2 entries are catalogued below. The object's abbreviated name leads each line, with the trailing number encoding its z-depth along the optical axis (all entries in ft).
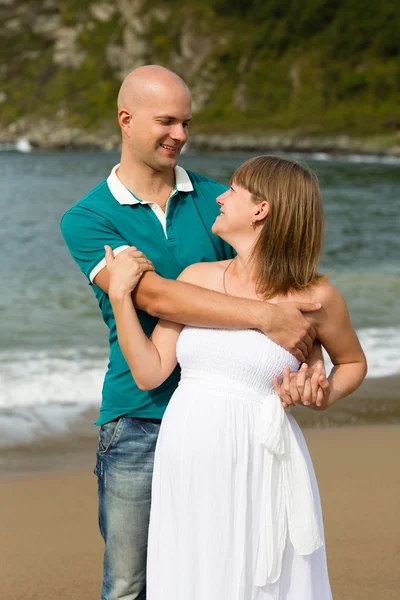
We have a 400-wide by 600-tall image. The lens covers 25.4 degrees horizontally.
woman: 7.89
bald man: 9.01
